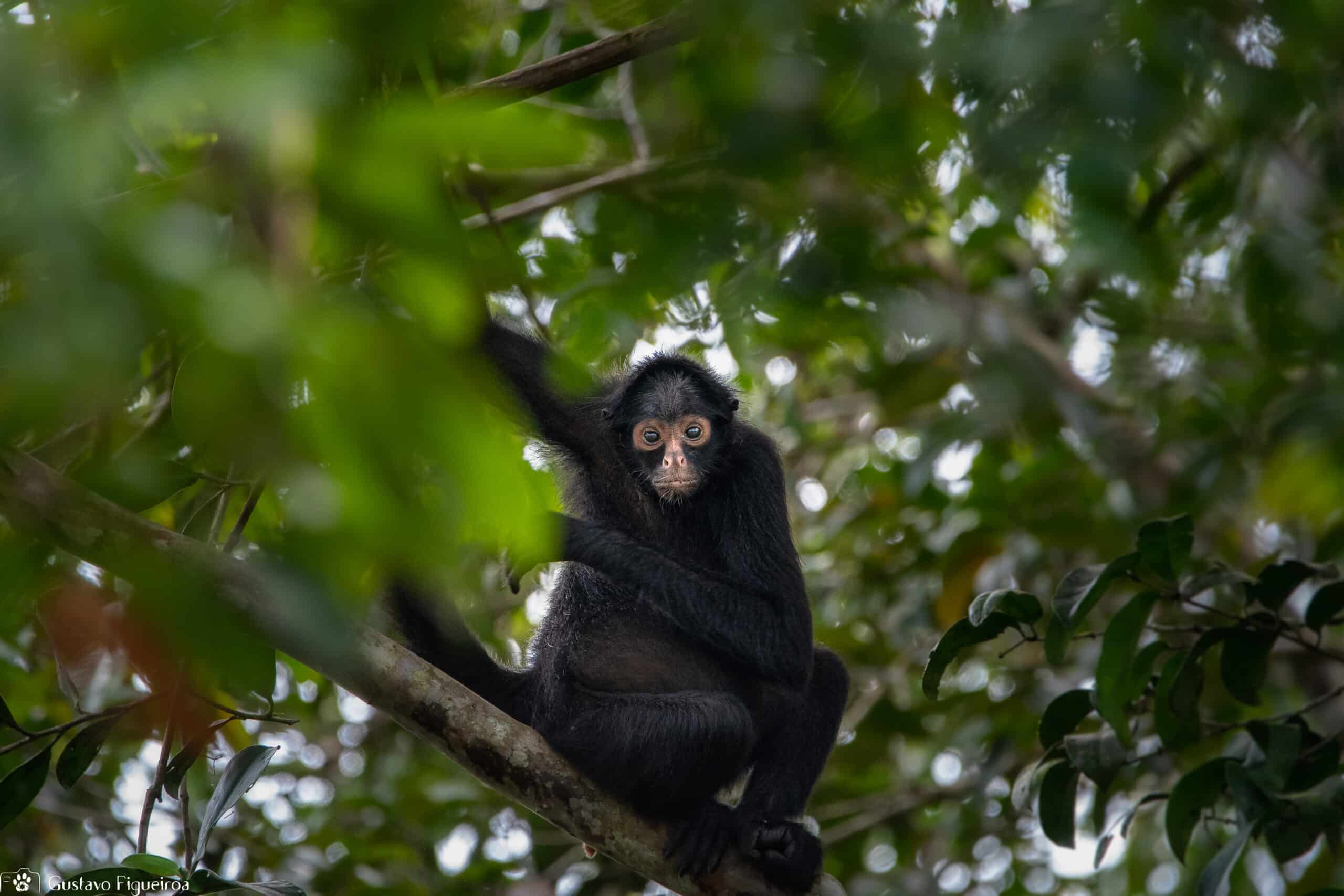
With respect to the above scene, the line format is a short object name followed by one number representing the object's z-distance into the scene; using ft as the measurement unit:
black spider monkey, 30.58
